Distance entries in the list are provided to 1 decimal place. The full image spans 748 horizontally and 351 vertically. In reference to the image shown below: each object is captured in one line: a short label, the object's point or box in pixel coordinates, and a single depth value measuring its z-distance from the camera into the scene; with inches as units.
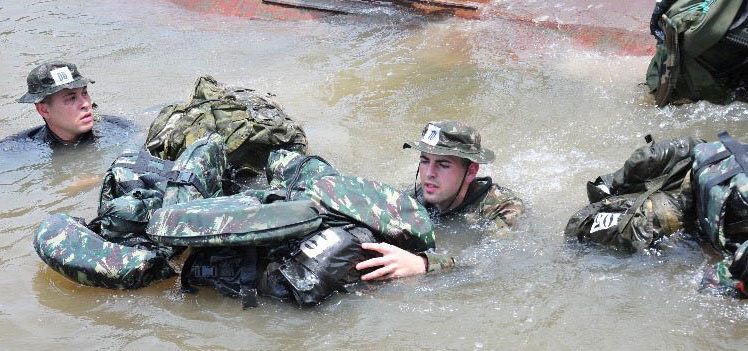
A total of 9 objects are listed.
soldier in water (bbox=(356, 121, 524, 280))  181.5
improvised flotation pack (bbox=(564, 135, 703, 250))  164.1
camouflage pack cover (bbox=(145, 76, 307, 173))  226.7
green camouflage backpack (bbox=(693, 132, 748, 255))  150.3
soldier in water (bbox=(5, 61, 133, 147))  245.9
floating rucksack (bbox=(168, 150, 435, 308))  147.9
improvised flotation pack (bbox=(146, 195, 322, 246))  146.9
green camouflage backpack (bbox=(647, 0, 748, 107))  237.3
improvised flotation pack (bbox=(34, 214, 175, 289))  158.9
